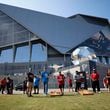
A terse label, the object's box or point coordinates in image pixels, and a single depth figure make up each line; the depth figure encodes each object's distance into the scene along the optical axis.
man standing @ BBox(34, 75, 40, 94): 7.72
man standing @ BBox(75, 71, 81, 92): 7.26
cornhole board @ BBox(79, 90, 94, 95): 5.52
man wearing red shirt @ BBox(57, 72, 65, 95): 6.54
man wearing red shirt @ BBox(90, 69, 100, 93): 6.69
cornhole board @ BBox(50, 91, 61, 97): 5.46
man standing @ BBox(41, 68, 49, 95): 6.39
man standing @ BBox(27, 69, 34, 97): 5.65
